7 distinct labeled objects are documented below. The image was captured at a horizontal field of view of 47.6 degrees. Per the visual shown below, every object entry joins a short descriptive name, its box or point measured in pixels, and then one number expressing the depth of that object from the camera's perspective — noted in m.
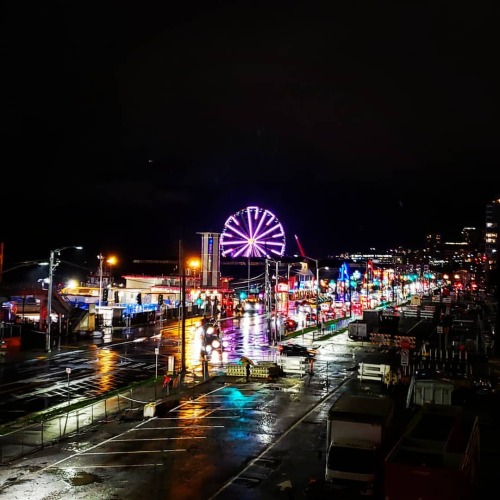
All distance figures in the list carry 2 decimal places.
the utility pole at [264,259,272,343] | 77.97
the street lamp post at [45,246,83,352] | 45.81
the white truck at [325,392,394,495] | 15.62
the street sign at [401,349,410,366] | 34.50
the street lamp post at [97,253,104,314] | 68.19
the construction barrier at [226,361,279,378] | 34.50
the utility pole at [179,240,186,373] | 34.25
